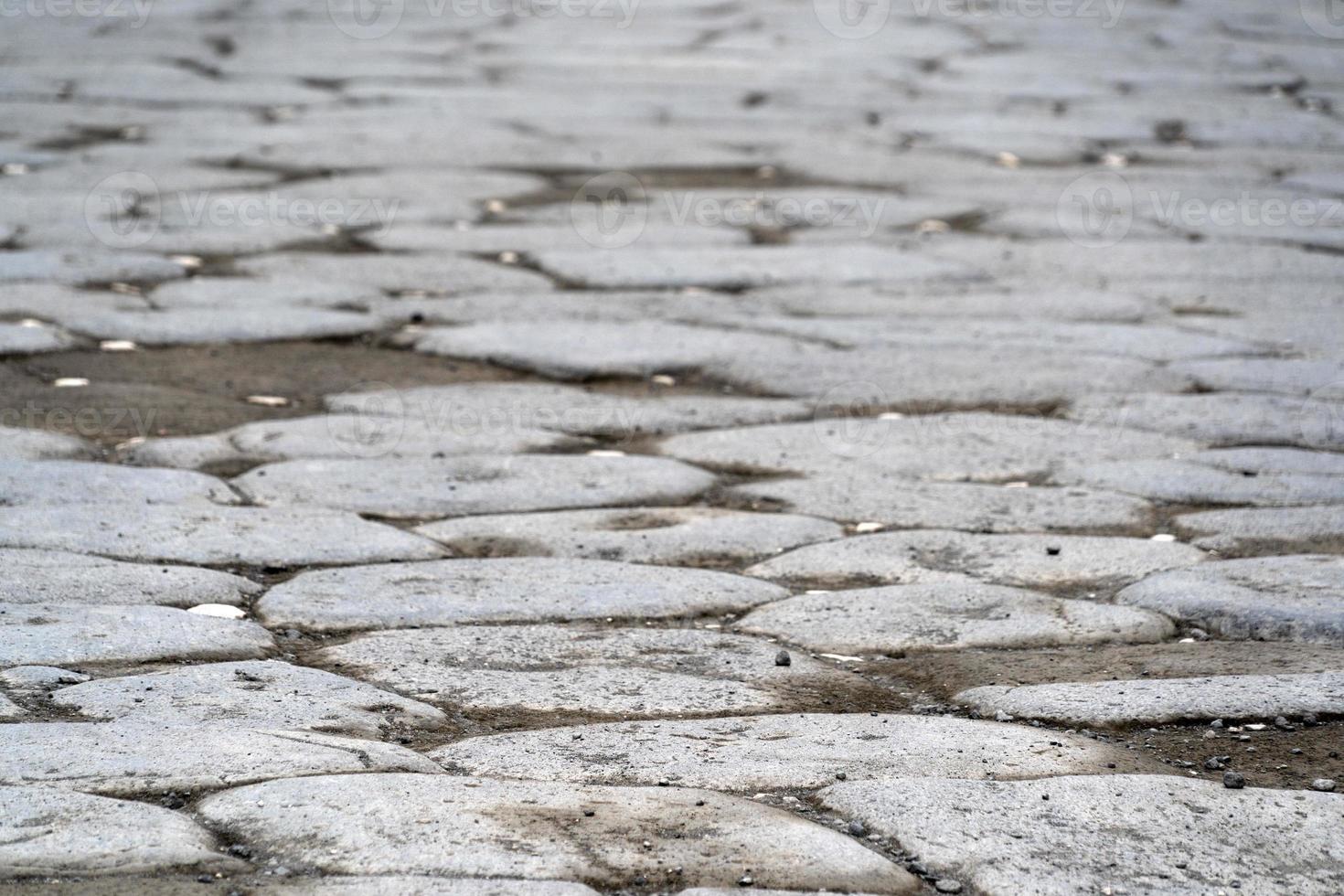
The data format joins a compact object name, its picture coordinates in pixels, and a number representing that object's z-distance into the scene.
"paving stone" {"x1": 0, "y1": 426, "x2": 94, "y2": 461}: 5.42
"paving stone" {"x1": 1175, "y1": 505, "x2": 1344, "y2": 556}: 4.96
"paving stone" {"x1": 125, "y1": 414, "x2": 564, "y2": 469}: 5.57
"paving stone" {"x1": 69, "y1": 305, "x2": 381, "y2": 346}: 6.91
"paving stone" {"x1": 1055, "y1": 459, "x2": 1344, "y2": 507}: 5.37
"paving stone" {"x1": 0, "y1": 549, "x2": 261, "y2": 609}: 4.29
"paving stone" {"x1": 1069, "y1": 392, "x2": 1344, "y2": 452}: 5.97
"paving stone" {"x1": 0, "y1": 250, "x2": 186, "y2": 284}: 7.69
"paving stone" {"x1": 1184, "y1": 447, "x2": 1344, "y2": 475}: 5.61
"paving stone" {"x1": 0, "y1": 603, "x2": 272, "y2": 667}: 3.89
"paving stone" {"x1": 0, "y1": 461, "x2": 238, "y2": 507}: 5.06
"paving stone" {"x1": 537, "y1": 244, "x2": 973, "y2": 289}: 8.15
